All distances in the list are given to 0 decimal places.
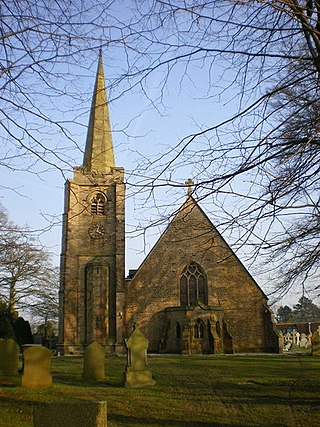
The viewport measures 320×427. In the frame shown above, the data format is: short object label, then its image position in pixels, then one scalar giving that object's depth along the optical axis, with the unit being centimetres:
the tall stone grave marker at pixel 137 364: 1264
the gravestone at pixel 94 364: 1379
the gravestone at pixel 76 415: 365
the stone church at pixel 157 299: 2816
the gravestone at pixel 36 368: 1172
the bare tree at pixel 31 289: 2123
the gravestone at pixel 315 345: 2244
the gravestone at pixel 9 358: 1431
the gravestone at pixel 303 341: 3774
